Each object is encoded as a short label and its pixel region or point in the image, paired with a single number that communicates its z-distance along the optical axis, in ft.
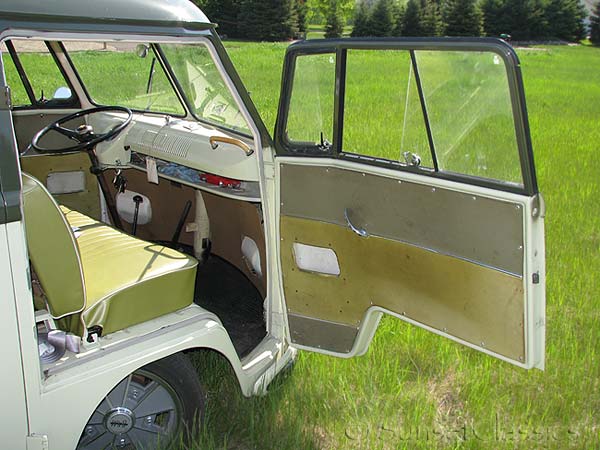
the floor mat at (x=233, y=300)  10.69
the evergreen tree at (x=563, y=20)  175.52
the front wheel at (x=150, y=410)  8.15
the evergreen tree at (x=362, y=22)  144.46
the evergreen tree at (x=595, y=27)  173.99
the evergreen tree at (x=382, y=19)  143.84
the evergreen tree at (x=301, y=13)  135.60
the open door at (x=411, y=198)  7.14
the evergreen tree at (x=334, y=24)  141.46
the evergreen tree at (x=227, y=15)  126.72
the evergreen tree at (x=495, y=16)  165.27
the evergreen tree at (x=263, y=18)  124.77
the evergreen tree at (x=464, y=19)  151.53
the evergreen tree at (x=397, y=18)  148.45
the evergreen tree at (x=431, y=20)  147.43
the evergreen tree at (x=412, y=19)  148.05
